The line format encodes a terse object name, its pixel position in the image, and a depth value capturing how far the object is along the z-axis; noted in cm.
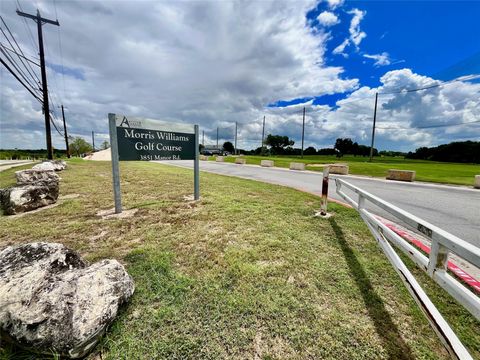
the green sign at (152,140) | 493
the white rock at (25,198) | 477
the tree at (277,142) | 8611
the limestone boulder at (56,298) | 151
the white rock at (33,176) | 767
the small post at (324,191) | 470
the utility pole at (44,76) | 1477
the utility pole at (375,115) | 2993
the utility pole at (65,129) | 3842
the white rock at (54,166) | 1040
